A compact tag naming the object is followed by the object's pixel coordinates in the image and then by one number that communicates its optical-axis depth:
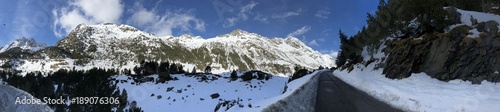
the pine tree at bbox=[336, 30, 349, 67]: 73.12
